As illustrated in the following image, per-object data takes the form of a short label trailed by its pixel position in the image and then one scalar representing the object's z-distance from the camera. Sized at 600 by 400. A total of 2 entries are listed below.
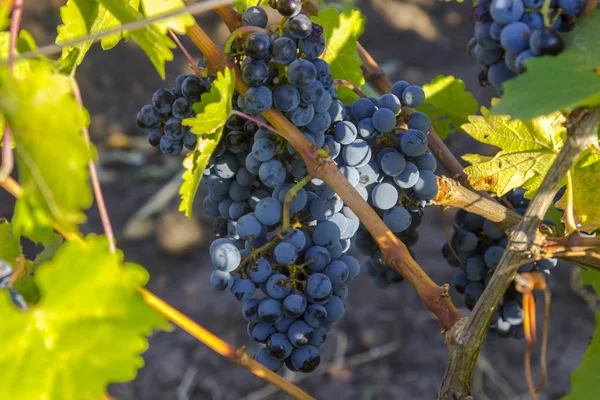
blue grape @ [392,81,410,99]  0.94
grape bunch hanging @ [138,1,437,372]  0.79
